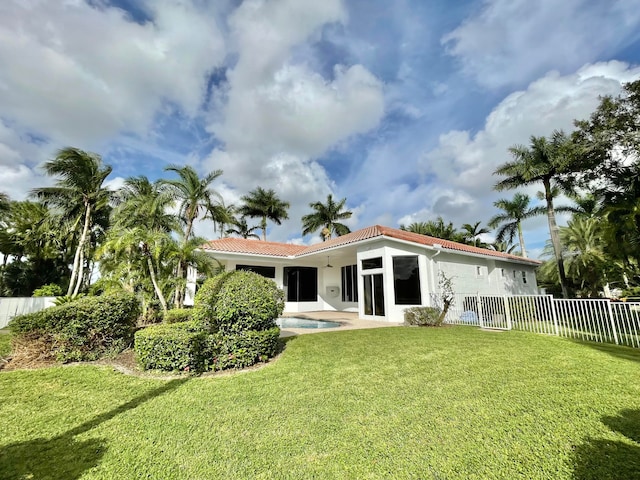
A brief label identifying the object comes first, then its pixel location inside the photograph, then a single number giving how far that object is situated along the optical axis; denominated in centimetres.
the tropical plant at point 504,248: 3778
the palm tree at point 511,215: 2647
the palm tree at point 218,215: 1341
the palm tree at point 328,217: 3616
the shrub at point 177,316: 916
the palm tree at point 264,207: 3459
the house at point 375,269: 1483
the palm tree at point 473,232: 3644
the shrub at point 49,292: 1719
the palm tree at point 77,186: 1684
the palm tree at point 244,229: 3639
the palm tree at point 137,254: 963
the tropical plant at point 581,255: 2655
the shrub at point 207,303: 674
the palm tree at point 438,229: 3516
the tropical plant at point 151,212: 1235
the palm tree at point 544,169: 1798
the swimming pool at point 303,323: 1425
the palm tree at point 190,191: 1226
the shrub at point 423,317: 1289
